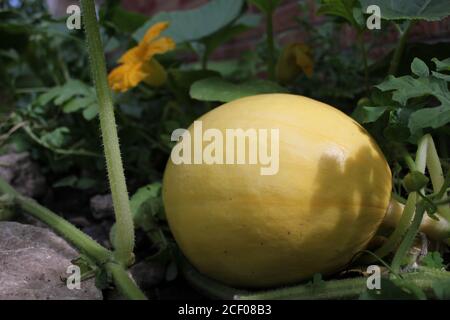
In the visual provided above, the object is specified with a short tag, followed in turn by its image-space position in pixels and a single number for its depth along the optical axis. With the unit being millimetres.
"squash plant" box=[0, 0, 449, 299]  756
